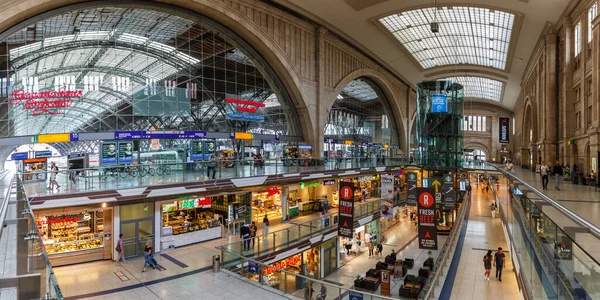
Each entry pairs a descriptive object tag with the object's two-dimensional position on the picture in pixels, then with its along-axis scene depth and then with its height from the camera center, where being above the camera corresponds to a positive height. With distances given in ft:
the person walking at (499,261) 49.14 -15.46
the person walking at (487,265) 49.47 -16.10
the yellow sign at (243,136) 87.10 +4.43
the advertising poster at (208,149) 81.92 +0.96
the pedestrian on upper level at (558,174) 58.80 -3.64
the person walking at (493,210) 104.28 -17.42
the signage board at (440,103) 92.53 +13.48
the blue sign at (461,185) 114.52 -10.61
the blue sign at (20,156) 68.49 -0.64
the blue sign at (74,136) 61.38 +3.00
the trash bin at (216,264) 45.29 -14.69
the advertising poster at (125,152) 66.74 +0.18
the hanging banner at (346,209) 51.88 -8.58
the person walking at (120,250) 50.06 -14.12
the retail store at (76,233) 48.83 -11.97
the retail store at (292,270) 37.60 -18.60
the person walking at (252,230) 59.86 -13.48
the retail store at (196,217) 58.90 -12.03
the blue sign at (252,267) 42.45 -14.31
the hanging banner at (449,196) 81.66 -10.27
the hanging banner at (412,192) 88.26 -10.14
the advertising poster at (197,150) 80.33 +0.69
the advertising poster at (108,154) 64.85 -0.21
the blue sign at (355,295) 30.29 -12.62
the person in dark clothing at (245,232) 57.00 -13.09
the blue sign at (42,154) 78.87 -0.27
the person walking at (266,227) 65.72 -14.17
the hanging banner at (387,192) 84.64 -9.76
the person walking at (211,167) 58.85 -2.42
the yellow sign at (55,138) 59.22 +2.63
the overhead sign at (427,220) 49.58 -9.81
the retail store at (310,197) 84.48 -12.00
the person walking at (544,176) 59.28 -3.94
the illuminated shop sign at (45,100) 59.72 +9.46
